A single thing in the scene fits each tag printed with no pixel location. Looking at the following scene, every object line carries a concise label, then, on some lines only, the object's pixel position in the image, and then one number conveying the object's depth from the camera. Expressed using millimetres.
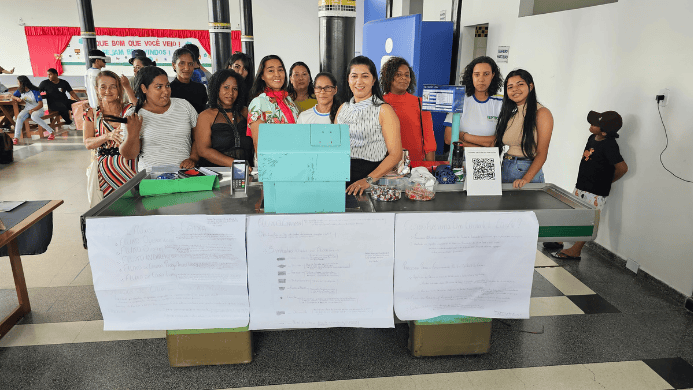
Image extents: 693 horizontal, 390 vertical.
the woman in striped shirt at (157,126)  2861
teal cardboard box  2002
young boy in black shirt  3361
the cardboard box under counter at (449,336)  2342
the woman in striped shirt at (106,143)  3061
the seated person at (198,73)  5291
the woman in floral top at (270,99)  3062
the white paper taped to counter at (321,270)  2051
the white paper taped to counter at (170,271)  2014
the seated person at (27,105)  8672
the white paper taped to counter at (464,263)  2117
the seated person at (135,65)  3564
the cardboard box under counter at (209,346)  2248
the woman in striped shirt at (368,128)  2508
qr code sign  2400
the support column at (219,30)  8508
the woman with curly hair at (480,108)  3174
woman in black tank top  3064
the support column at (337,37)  3809
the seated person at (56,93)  9500
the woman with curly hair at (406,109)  3484
